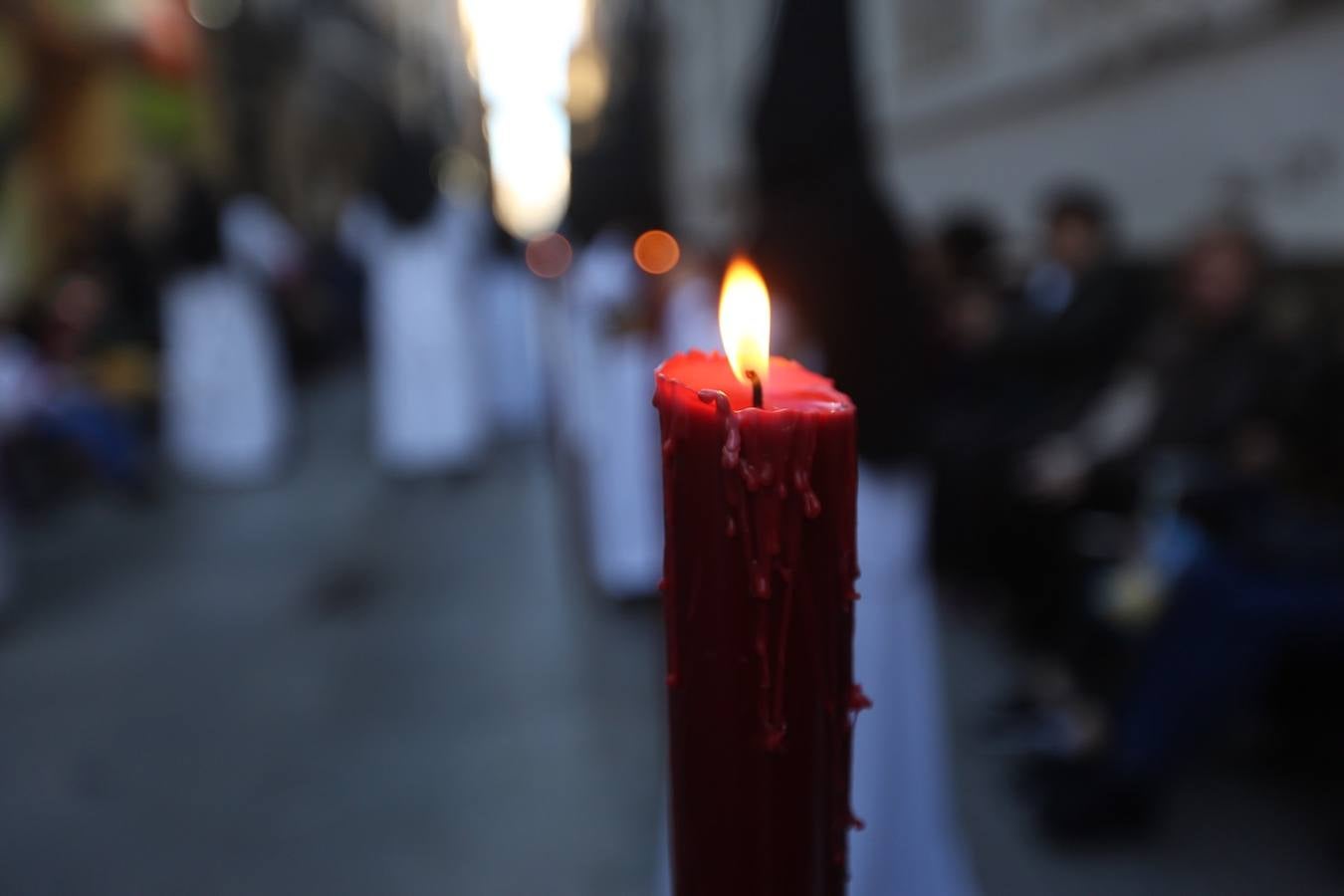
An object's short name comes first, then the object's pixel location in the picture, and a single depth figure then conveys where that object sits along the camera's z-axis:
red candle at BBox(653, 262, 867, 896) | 0.47
